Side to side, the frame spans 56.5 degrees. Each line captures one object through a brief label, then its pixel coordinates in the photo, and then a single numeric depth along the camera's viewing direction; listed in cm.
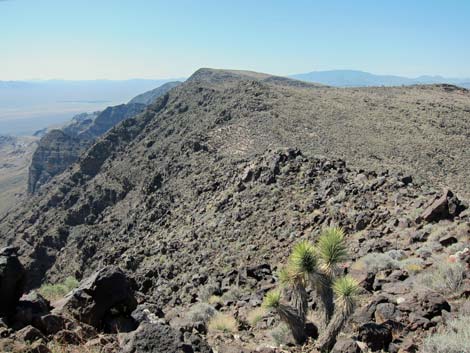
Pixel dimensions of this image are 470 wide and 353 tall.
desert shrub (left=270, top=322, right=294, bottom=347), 804
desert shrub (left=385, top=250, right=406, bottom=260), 1157
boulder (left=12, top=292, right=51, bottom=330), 694
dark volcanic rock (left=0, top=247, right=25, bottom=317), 712
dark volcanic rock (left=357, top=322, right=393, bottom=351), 679
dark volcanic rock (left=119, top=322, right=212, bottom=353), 564
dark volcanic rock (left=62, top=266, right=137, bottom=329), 745
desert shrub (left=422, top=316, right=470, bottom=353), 546
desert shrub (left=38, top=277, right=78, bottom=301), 1330
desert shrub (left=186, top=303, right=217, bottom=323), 1076
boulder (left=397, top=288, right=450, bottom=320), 716
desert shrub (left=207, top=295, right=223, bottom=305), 1245
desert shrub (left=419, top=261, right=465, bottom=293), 810
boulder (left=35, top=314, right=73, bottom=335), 677
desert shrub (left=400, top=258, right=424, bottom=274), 998
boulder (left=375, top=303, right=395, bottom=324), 747
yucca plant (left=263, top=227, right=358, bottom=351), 762
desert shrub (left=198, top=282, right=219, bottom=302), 1342
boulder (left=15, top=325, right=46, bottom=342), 588
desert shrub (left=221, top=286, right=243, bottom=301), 1256
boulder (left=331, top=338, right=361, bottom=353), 645
